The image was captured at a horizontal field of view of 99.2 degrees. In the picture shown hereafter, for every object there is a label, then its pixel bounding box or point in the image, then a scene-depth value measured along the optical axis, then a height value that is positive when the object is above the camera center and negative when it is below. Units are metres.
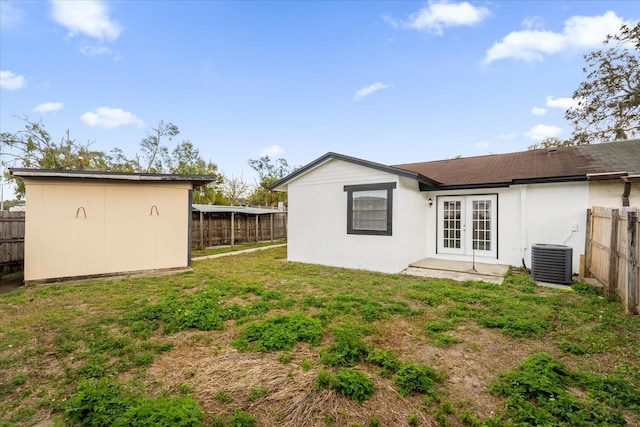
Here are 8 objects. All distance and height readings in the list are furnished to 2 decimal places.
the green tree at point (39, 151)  19.77 +4.57
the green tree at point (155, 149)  25.41 +5.83
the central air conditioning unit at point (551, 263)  6.09 -1.14
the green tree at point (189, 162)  26.05 +4.71
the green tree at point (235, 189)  26.84 +2.22
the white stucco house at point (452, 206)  7.03 +0.20
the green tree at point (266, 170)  29.27 +4.89
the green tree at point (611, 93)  14.24 +6.89
